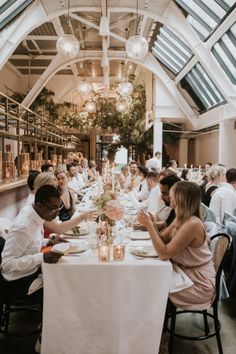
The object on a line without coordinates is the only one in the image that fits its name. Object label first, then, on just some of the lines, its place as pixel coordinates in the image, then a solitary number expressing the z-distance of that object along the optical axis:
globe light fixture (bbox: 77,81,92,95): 8.76
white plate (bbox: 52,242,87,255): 2.49
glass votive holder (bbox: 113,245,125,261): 2.38
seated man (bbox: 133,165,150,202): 6.33
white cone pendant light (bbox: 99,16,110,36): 7.86
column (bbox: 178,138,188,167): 16.16
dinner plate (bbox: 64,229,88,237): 3.26
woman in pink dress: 2.49
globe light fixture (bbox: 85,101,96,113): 11.68
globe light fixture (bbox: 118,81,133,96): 9.21
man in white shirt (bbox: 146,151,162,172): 10.62
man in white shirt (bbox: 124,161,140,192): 7.89
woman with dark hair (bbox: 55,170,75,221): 4.82
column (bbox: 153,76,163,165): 13.38
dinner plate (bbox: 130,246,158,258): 2.51
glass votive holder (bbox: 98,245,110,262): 2.35
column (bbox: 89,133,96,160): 20.10
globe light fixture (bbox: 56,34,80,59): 5.41
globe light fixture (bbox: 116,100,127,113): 12.13
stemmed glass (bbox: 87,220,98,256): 2.54
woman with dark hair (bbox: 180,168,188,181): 8.90
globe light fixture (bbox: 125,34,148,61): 5.27
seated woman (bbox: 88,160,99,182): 11.59
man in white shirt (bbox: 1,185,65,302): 2.39
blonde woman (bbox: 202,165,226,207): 5.34
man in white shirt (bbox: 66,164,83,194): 7.82
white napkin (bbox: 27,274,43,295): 2.40
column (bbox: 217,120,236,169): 10.58
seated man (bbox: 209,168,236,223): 4.45
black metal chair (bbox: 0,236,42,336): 2.49
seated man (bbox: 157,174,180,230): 3.47
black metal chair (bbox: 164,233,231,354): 2.55
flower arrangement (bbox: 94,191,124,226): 2.63
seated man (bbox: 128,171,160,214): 4.80
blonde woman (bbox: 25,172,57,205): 3.42
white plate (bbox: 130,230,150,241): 3.17
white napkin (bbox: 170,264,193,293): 2.48
